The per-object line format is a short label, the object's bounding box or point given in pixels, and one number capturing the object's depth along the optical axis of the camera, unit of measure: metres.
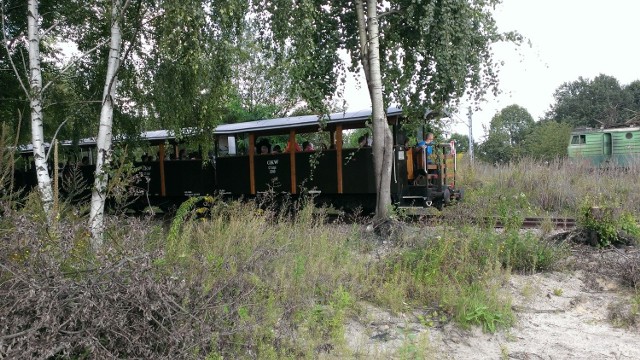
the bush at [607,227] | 7.66
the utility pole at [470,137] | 24.08
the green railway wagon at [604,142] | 25.58
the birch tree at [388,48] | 8.56
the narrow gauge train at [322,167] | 11.99
